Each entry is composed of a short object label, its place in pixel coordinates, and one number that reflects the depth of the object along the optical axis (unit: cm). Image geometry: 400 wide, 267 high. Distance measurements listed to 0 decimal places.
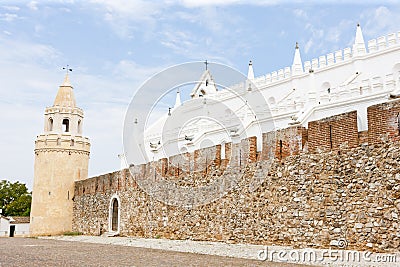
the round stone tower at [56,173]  2342
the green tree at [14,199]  4016
